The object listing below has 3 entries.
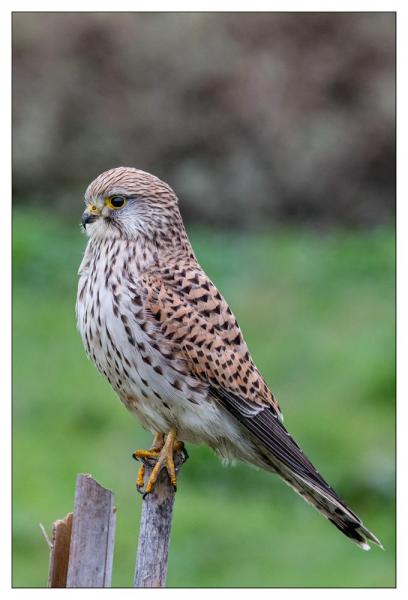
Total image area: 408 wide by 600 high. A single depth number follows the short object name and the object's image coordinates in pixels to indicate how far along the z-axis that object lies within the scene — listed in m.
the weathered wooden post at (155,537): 7.63
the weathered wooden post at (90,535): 7.37
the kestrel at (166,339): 7.75
